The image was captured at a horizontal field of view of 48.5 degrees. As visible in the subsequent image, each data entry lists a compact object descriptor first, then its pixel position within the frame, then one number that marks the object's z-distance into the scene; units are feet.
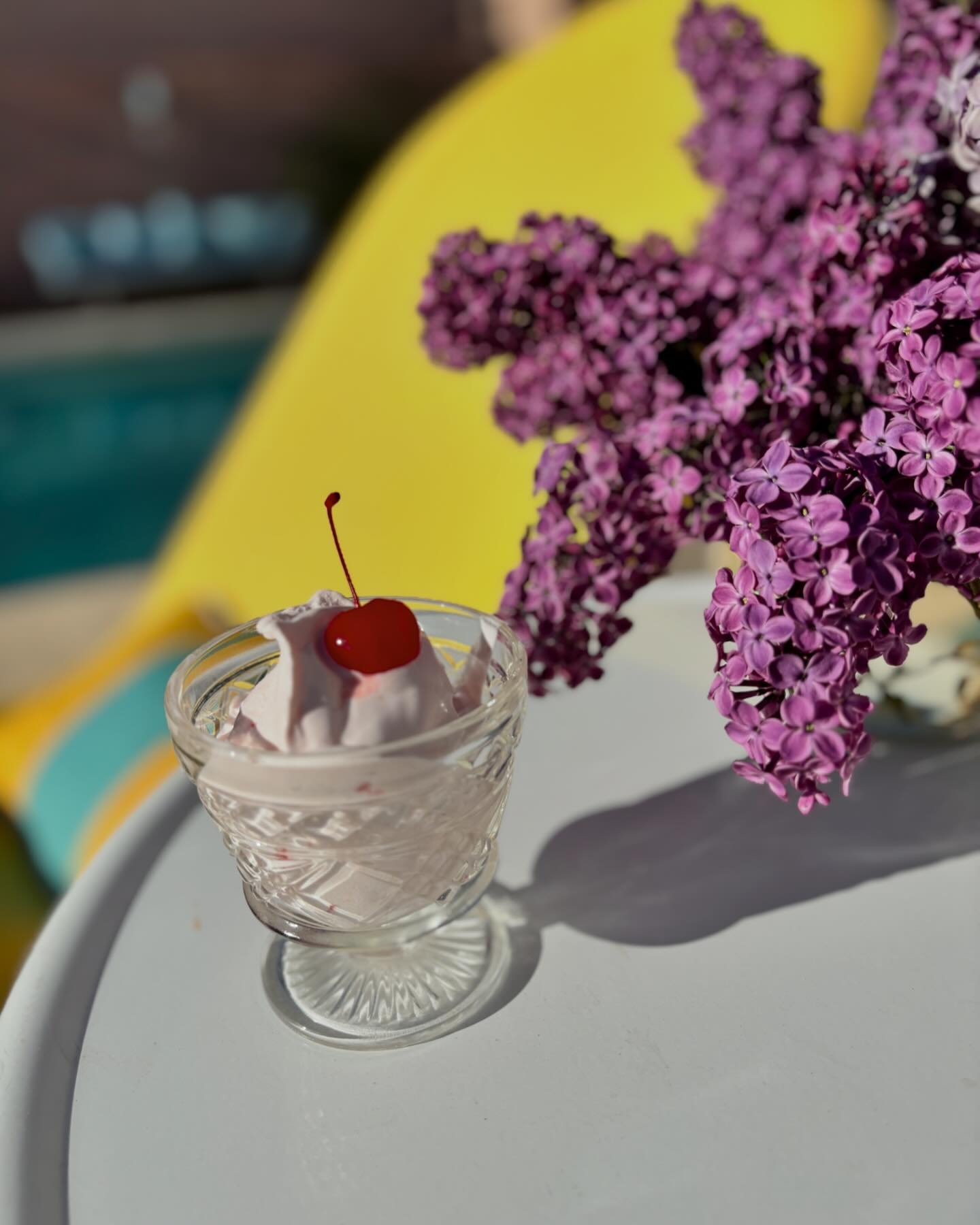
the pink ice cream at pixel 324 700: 1.29
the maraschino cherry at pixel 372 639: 1.32
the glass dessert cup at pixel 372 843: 1.23
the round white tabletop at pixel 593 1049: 1.19
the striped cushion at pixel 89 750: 2.98
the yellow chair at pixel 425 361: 3.59
